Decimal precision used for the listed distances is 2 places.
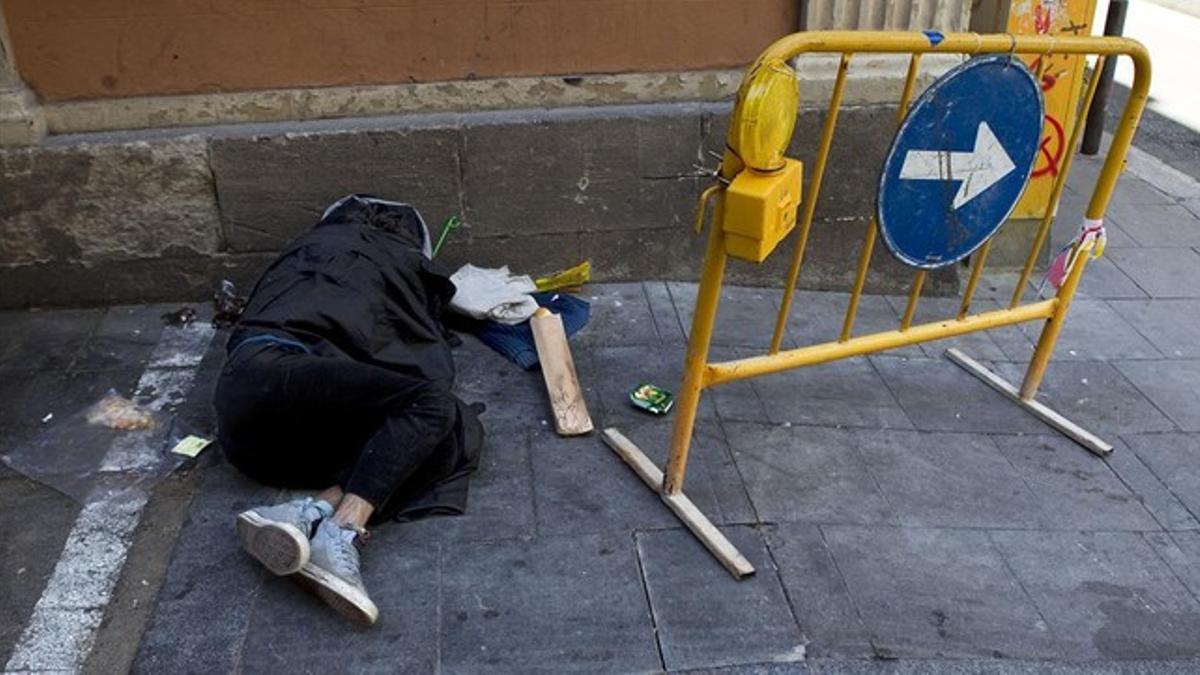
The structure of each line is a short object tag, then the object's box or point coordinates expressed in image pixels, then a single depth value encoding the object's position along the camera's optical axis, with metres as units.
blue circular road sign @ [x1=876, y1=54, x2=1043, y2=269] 2.88
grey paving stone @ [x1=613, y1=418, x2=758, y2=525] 3.19
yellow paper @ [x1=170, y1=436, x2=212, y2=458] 3.42
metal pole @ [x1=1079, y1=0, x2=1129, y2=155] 5.92
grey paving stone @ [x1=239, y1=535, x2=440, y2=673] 2.57
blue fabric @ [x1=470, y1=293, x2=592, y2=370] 4.07
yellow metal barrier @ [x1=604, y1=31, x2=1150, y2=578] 2.51
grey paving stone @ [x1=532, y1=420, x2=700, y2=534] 3.12
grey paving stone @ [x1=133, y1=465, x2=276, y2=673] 2.60
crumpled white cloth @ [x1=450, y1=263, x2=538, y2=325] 4.21
